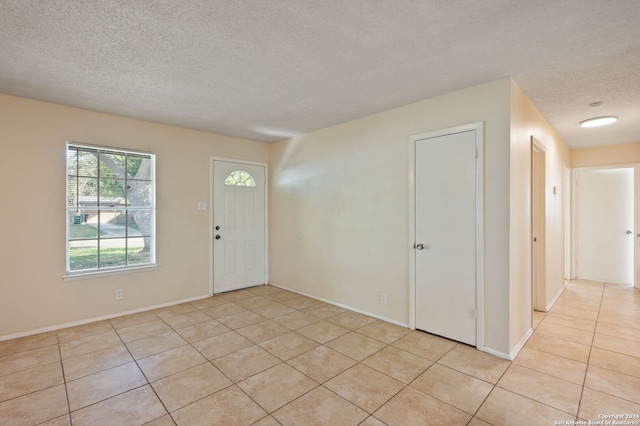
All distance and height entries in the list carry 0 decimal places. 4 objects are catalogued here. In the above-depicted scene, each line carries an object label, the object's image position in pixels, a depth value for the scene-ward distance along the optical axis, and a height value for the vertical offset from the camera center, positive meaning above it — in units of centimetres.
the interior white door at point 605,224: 520 -21
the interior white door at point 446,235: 282 -23
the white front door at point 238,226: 462 -20
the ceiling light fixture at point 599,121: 348 +111
